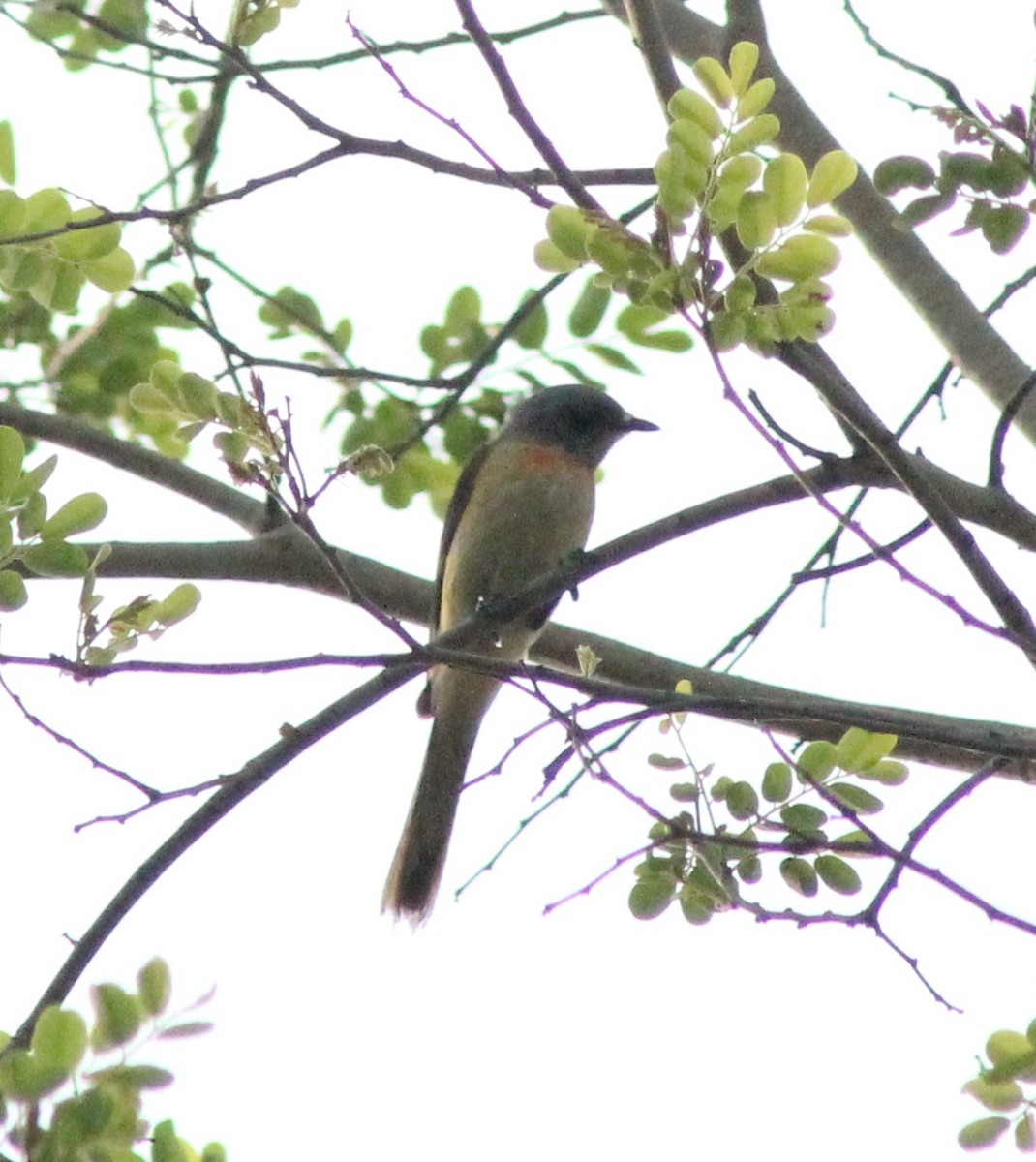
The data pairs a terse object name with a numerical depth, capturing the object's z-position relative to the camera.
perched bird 14.43
